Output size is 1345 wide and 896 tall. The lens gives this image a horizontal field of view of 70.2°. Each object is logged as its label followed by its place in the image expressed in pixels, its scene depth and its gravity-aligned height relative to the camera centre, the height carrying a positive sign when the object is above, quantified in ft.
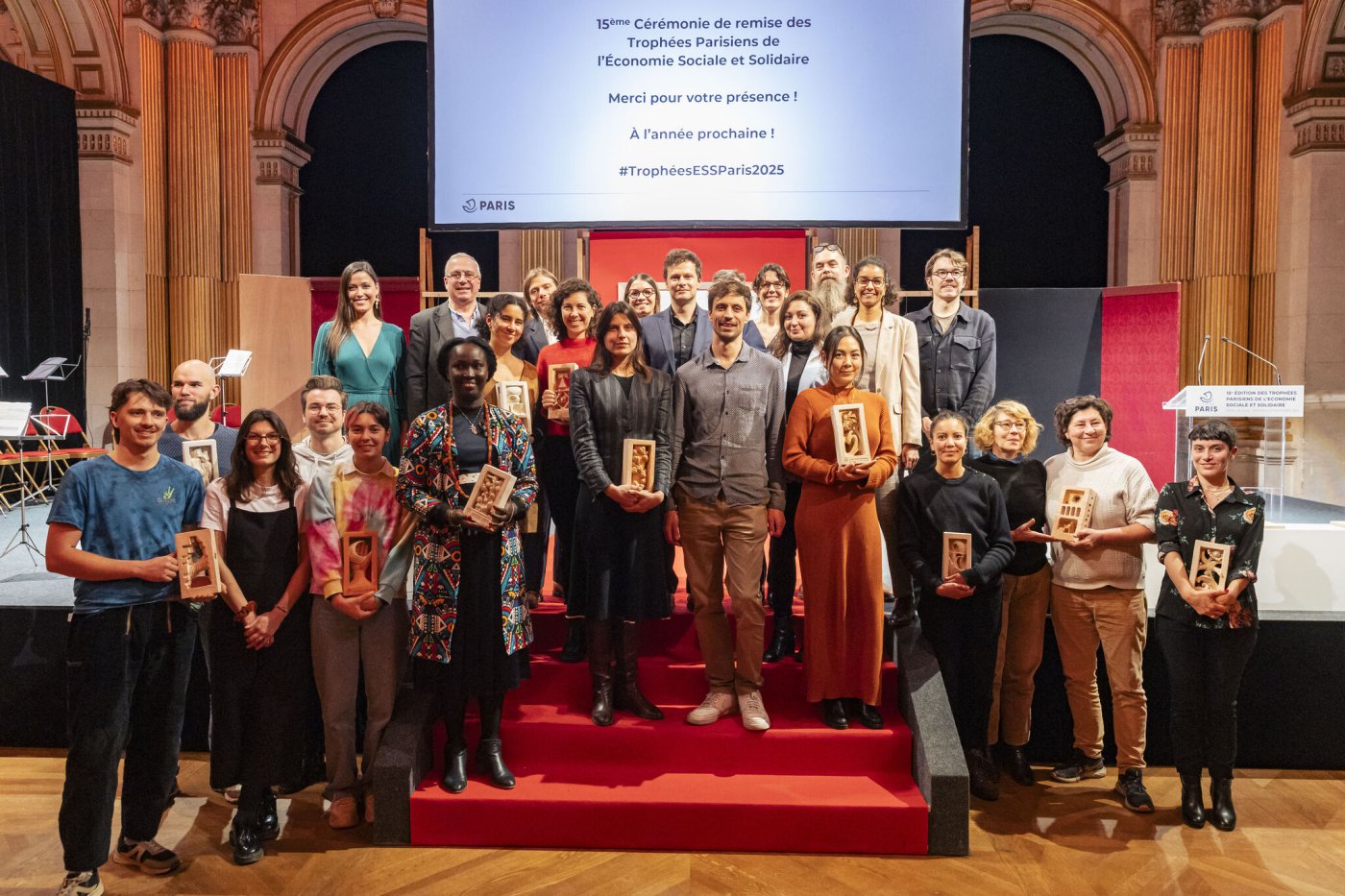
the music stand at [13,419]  17.42 -0.30
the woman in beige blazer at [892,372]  13.44 +0.50
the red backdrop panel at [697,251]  26.35 +4.25
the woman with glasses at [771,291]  15.15 +1.84
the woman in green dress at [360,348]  13.93 +0.83
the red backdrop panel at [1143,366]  27.89 +1.26
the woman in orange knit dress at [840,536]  12.25 -1.66
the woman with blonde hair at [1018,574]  13.11 -2.30
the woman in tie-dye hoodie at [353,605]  11.35 -2.41
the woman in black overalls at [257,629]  11.05 -2.61
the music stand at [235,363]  23.54 +1.02
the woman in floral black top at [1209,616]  11.86 -2.60
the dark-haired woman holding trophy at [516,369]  13.34 +0.52
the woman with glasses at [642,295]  14.69 +1.71
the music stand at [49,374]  28.81 +0.95
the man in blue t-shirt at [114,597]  9.95 -2.05
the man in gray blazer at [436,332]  13.91 +1.06
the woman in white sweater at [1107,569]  12.66 -2.16
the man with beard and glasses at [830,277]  14.52 +2.00
